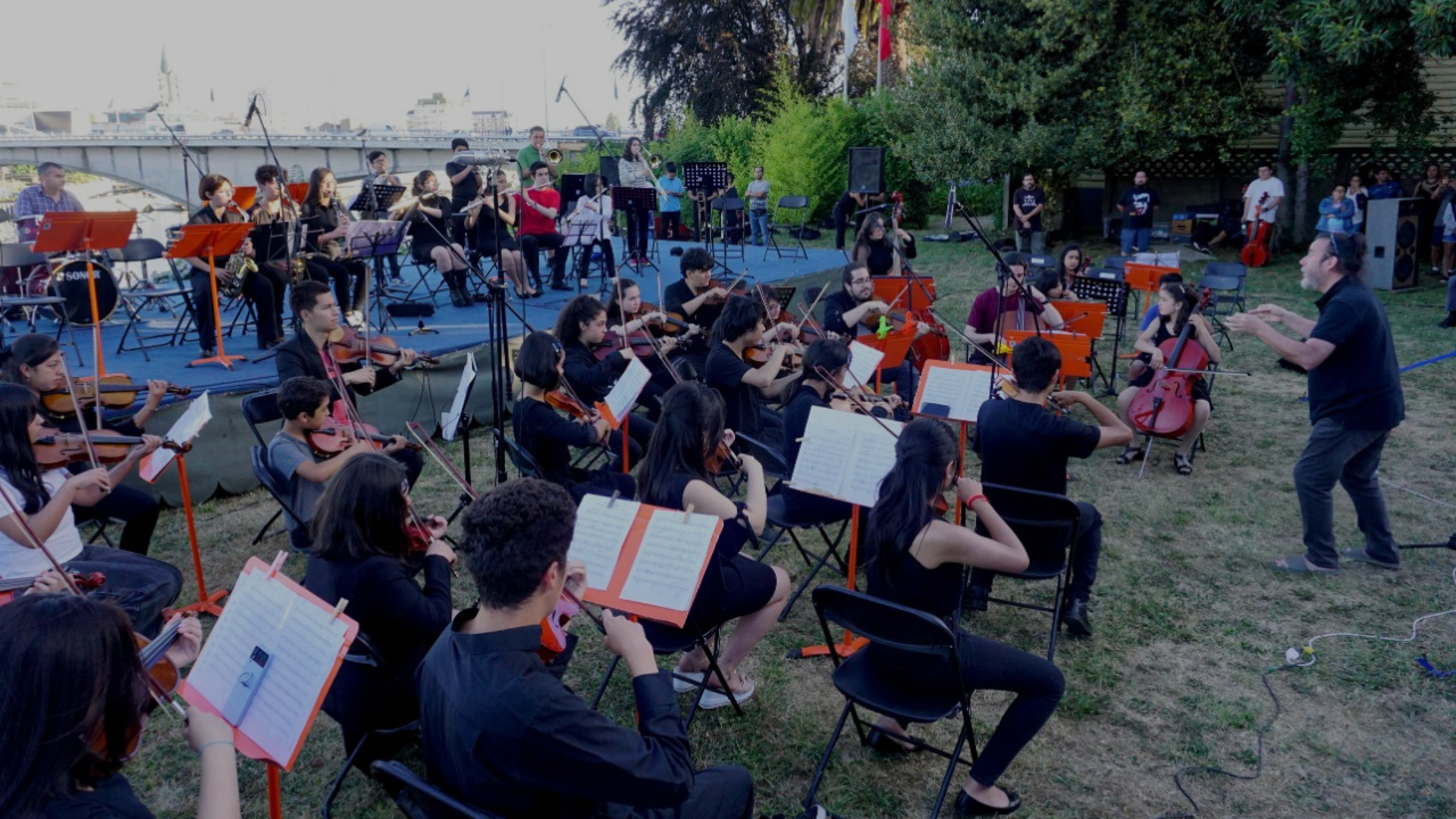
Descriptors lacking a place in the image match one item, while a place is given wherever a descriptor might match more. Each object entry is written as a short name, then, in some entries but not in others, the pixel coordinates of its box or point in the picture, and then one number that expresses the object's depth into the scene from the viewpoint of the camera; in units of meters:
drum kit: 8.27
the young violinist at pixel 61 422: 4.62
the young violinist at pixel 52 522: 3.59
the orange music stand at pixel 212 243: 6.99
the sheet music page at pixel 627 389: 4.92
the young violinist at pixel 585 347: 5.86
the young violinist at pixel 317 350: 5.54
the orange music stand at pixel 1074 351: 6.96
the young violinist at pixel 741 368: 5.70
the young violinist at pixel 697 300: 7.44
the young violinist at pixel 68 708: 1.73
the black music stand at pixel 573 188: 11.81
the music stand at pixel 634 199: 11.64
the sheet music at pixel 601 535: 3.19
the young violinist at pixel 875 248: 8.93
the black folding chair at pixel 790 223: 15.77
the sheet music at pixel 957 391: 4.98
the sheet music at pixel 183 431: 4.27
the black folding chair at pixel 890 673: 2.96
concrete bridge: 40.09
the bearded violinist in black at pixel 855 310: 7.42
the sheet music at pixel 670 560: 3.04
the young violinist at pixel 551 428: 4.84
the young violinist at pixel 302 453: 4.37
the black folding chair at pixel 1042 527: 4.11
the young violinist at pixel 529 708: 2.06
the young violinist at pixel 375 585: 3.02
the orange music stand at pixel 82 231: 7.09
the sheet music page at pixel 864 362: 5.70
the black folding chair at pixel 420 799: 2.07
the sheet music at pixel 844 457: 3.96
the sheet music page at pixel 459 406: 4.90
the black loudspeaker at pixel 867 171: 15.01
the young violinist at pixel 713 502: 3.67
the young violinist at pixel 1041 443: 4.26
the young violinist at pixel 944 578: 3.15
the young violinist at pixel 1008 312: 7.42
